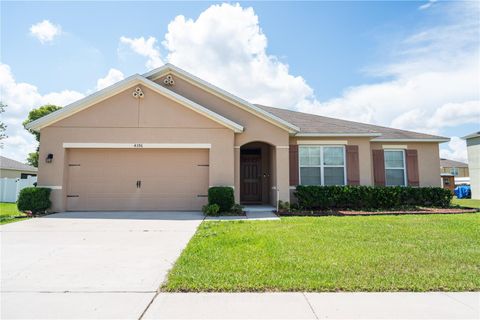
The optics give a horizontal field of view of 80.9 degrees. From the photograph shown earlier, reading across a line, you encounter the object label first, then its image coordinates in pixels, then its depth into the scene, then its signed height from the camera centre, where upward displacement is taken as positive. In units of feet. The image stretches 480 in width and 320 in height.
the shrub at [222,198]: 34.37 -1.42
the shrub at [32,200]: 33.65 -1.45
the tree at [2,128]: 42.96 +9.17
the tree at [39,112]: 86.28 +23.30
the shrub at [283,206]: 37.78 -2.74
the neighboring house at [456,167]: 144.52 +8.61
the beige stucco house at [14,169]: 89.93 +6.35
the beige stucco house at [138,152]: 36.58 +4.63
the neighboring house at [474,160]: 79.05 +6.66
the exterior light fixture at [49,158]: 36.14 +3.82
